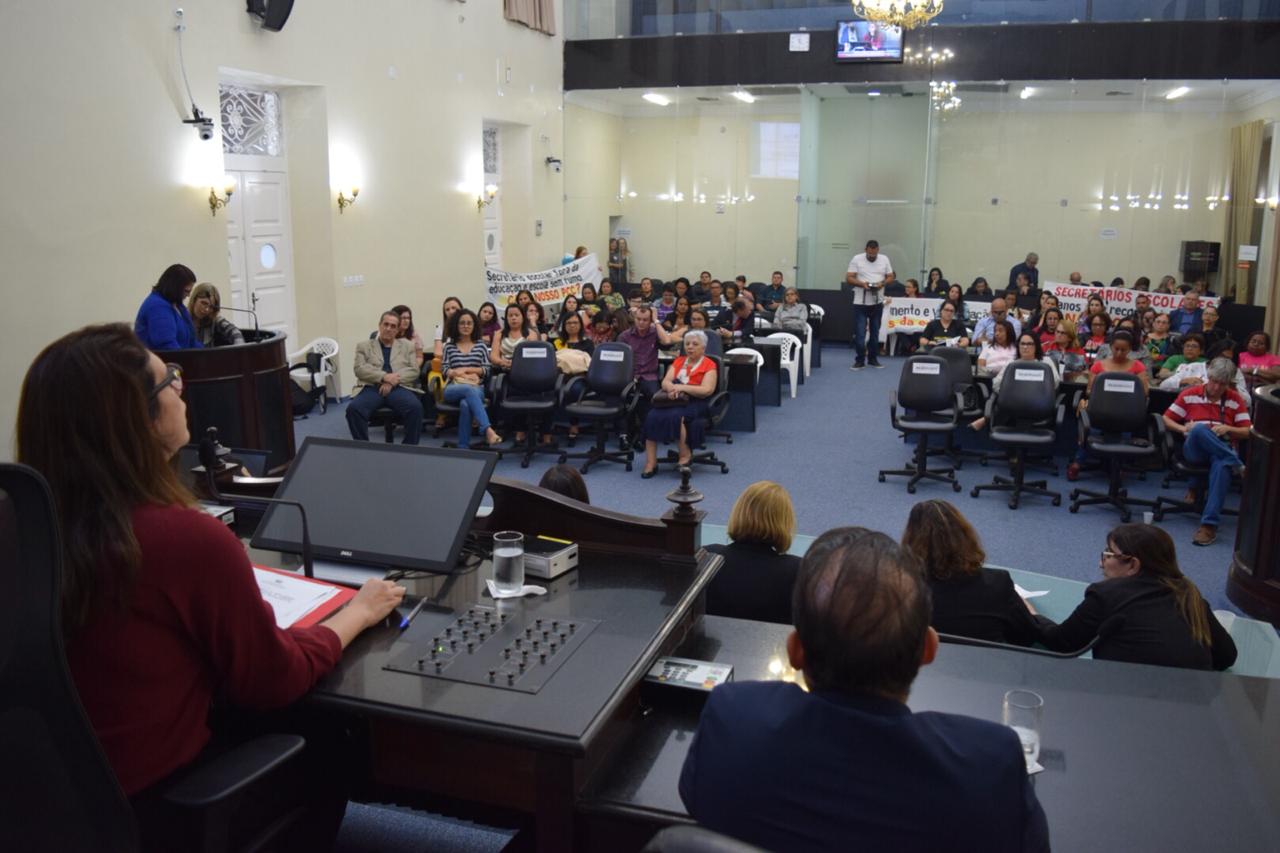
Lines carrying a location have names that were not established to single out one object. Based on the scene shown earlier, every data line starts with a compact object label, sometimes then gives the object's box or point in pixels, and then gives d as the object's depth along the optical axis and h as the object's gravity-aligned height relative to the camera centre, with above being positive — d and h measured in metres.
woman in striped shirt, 8.47 -1.02
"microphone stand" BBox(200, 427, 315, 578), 2.86 -0.60
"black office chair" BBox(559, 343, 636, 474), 8.12 -1.15
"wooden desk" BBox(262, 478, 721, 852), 1.83 -0.78
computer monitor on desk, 2.47 -0.61
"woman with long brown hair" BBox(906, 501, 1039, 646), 3.25 -1.01
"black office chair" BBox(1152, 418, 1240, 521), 6.69 -1.34
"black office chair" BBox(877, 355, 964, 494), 7.57 -1.08
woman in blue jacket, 6.54 -0.42
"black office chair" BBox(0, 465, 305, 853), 1.35 -0.63
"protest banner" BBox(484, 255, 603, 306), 12.51 -0.43
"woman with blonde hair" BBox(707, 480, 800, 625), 3.35 -0.99
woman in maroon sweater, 1.70 -0.52
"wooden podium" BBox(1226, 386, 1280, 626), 4.91 -1.26
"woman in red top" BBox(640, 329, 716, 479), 7.95 -1.17
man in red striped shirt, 6.41 -1.07
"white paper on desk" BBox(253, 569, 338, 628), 2.23 -0.75
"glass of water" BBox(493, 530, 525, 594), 2.37 -0.71
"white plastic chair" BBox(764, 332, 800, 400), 10.87 -1.05
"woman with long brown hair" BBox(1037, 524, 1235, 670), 3.05 -1.05
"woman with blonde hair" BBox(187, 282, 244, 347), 7.19 -0.54
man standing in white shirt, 13.38 -0.60
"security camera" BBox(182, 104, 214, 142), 8.27 +0.91
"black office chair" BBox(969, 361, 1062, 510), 7.17 -1.12
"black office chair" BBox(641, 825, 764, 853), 1.04 -0.58
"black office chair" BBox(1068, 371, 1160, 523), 6.91 -1.11
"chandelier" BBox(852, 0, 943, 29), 10.12 +2.26
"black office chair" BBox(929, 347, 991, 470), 8.20 -1.04
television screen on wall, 13.37 +2.55
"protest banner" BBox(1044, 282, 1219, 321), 12.63 -0.54
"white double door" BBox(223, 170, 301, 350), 9.49 -0.08
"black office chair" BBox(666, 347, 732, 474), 7.98 -1.28
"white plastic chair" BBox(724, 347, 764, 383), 9.32 -0.91
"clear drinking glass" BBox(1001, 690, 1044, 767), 2.02 -0.87
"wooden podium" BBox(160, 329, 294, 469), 6.61 -0.96
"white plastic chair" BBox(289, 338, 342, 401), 9.96 -1.14
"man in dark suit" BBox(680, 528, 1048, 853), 1.33 -0.63
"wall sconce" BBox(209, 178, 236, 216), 8.56 +0.35
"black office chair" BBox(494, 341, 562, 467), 8.28 -1.08
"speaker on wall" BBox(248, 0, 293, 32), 8.87 +1.90
